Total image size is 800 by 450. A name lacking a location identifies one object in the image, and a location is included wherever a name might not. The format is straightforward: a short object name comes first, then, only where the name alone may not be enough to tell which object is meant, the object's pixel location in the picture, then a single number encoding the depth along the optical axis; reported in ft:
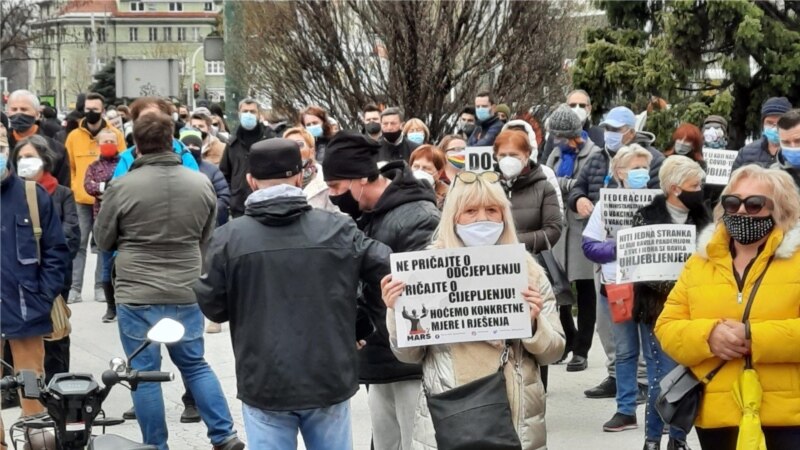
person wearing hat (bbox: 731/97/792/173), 31.68
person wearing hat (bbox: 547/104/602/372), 34.27
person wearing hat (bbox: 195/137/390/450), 18.19
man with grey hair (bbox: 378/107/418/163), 45.75
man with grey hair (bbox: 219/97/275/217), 44.73
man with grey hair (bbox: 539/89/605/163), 40.30
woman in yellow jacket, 17.78
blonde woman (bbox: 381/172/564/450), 17.17
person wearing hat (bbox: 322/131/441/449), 20.63
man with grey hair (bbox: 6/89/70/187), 39.73
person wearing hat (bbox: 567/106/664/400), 31.58
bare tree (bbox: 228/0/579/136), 69.56
